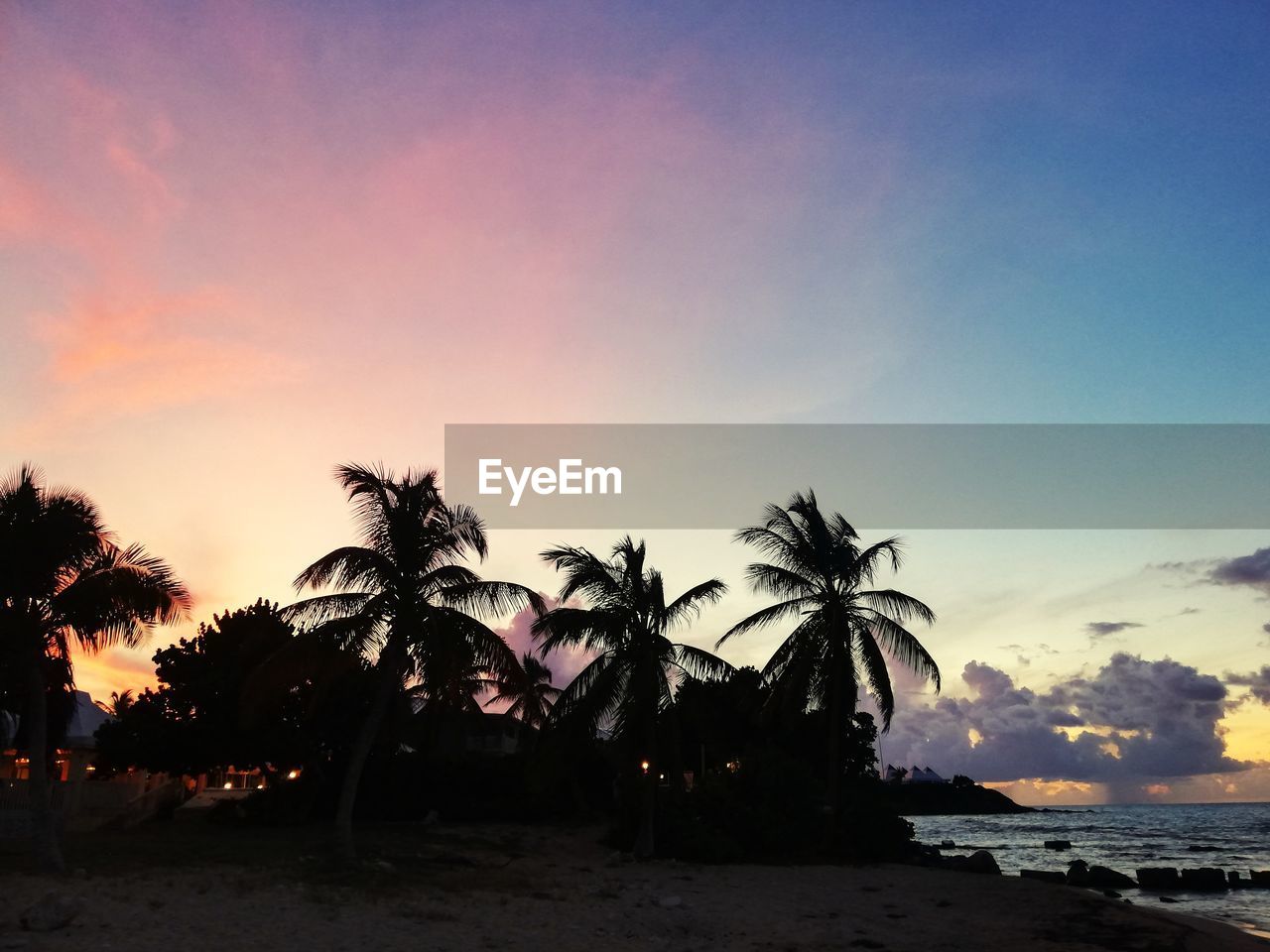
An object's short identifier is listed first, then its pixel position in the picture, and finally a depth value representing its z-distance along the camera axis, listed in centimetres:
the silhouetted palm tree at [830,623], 3081
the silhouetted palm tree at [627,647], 2730
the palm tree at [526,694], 2270
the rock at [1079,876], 3425
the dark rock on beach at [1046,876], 3541
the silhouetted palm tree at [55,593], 1734
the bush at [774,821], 2944
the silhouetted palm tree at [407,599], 2214
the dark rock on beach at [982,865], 3164
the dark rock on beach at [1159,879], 3659
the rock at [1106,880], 3466
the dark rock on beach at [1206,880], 3638
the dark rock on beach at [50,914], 1298
